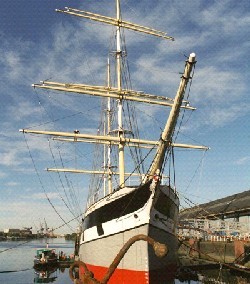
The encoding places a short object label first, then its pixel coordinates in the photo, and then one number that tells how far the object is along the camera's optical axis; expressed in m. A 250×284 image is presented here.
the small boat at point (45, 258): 29.58
